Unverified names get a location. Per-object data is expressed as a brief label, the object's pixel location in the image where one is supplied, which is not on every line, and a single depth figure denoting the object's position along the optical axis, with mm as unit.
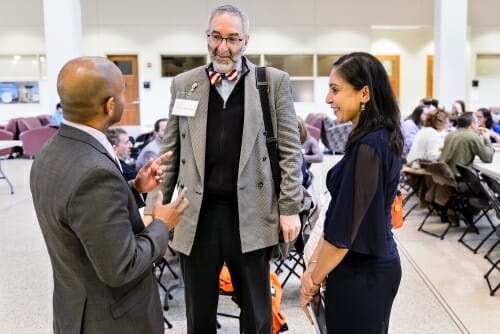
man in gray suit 1211
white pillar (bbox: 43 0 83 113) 11570
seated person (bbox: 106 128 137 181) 4391
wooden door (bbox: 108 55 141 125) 14164
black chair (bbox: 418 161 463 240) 4742
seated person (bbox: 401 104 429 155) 7107
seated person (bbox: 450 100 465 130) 8664
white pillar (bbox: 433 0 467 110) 11492
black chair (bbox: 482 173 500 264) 3829
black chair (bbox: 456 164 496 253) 4229
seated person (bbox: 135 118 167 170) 4695
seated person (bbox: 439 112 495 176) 5055
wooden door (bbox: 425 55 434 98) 15789
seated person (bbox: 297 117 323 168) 6043
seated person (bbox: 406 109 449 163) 5816
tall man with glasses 1918
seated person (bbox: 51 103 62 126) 10706
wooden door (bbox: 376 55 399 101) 15680
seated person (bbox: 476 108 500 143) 7379
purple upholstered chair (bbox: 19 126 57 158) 9969
